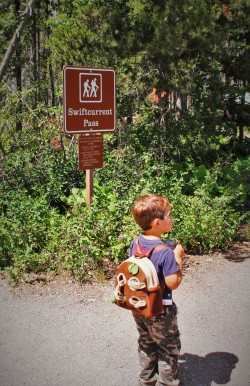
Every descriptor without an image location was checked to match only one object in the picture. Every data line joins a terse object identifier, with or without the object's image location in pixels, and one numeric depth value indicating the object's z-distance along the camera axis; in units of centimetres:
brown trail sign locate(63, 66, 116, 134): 512
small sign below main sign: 528
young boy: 259
